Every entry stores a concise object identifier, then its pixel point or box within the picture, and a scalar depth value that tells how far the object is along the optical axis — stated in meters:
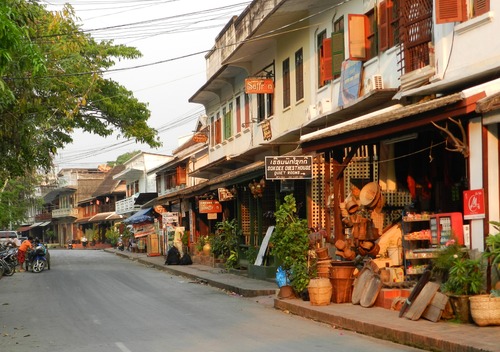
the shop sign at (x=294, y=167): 19.28
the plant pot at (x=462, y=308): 12.20
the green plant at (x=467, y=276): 12.26
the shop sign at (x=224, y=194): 31.89
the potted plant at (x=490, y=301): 11.52
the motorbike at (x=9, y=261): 31.73
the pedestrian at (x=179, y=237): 43.09
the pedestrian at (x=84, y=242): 82.06
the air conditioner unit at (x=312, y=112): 22.61
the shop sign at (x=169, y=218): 45.94
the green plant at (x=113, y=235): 74.00
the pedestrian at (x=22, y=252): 35.75
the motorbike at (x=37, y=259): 34.91
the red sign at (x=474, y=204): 12.88
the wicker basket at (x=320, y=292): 16.55
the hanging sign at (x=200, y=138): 41.28
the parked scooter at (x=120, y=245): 64.44
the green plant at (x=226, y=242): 31.06
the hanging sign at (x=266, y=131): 27.34
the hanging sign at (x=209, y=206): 35.09
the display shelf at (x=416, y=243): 15.04
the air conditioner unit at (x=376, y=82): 17.95
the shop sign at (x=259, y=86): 26.64
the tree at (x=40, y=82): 11.27
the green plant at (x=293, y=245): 17.88
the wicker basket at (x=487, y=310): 11.52
